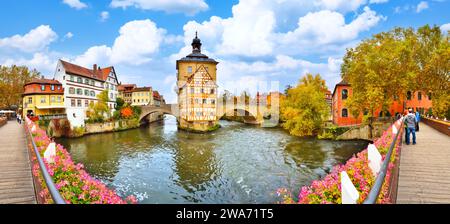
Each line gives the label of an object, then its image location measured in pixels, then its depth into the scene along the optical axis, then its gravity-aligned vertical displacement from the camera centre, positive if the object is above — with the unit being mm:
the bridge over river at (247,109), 45262 -42
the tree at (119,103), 47844 +1693
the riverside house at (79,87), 37781 +4458
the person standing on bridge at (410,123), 10664 -675
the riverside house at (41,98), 36594 +2248
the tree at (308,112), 33250 -388
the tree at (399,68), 23906 +4245
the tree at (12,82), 41938 +5684
